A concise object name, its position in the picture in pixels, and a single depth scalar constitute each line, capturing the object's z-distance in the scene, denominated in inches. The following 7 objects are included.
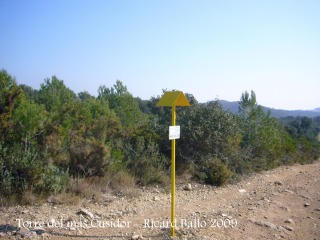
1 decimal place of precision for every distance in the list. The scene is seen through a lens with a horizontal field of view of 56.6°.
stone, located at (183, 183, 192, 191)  305.8
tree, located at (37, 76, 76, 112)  679.7
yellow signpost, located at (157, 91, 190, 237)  182.1
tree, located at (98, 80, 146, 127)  604.4
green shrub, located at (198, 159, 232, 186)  331.3
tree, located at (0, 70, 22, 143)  249.4
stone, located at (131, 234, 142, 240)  185.8
